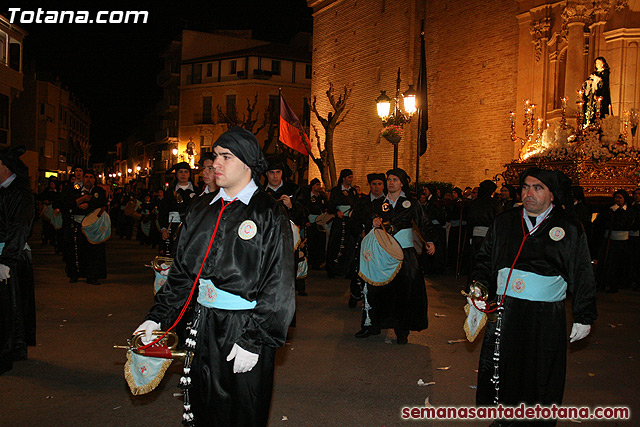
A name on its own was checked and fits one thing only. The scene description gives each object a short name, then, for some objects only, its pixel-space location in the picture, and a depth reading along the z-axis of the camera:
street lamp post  14.52
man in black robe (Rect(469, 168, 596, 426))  4.11
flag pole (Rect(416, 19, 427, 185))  18.81
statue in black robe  15.62
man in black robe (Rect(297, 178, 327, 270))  14.07
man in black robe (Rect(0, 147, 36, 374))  5.37
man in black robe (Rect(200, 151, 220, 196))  6.23
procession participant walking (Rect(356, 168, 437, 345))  7.22
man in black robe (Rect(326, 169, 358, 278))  12.45
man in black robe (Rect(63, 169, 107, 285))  10.72
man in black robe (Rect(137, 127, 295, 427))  3.10
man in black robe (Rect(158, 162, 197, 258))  8.24
